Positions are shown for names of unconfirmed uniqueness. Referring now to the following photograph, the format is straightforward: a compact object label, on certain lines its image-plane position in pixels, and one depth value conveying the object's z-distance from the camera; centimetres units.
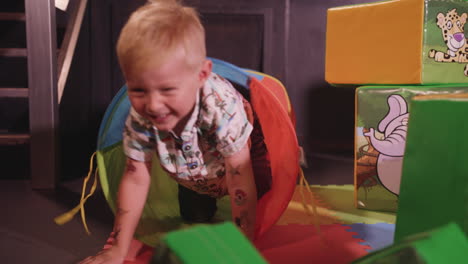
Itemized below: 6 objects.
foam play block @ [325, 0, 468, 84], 142
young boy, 90
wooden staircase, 174
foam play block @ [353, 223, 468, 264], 52
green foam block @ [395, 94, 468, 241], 79
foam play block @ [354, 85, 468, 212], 140
